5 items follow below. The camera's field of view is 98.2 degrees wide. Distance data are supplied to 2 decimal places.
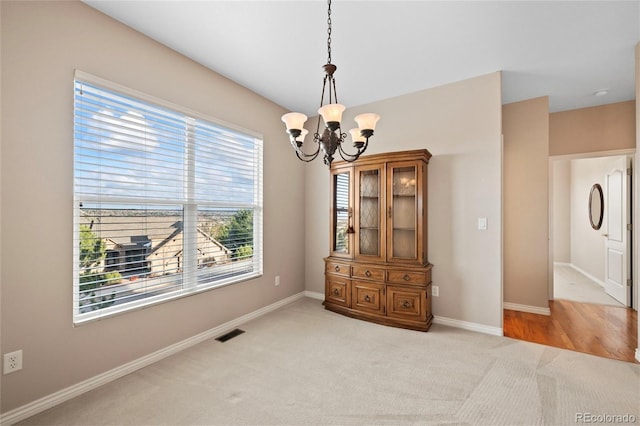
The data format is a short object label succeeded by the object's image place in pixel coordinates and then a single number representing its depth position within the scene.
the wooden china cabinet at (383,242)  3.13
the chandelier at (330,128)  1.78
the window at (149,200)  2.05
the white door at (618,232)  3.88
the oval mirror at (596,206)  5.00
